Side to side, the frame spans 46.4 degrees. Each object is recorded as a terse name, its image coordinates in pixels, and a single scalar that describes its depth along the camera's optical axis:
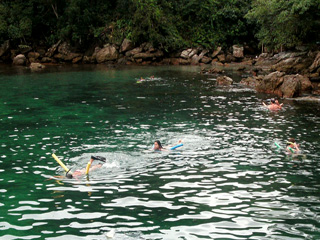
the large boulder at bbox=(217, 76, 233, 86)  38.59
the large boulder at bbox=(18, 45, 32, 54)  66.31
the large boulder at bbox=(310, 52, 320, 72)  37.62
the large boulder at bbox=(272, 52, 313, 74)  40.00
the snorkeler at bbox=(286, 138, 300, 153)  16.45
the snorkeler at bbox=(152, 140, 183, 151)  16.52
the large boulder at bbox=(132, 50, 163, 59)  62.38
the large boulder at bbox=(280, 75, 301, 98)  30.69
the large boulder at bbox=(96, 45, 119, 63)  64.19
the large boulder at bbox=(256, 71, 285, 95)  32.81
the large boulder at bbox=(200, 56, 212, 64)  62.50
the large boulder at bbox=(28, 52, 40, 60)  65.50
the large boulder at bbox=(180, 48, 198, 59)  63.70
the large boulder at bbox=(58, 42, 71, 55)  65.99
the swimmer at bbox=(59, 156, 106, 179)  13.56
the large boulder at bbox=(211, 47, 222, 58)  64.56
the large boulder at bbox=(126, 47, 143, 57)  63.09
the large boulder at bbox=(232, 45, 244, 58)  63.72
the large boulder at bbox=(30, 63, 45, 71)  54.92
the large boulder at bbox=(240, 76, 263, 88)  37.72
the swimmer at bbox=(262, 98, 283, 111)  25.57
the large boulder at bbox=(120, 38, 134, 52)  63.94
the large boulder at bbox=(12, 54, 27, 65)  61.00
